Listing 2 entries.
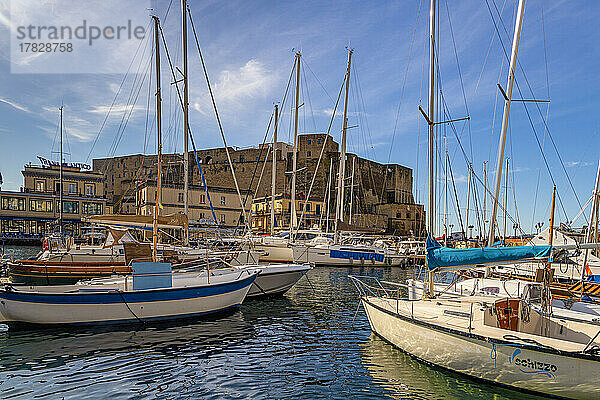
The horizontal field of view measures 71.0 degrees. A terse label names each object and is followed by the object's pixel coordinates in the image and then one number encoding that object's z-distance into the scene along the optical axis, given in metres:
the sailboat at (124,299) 11.35
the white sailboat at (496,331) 6.99
